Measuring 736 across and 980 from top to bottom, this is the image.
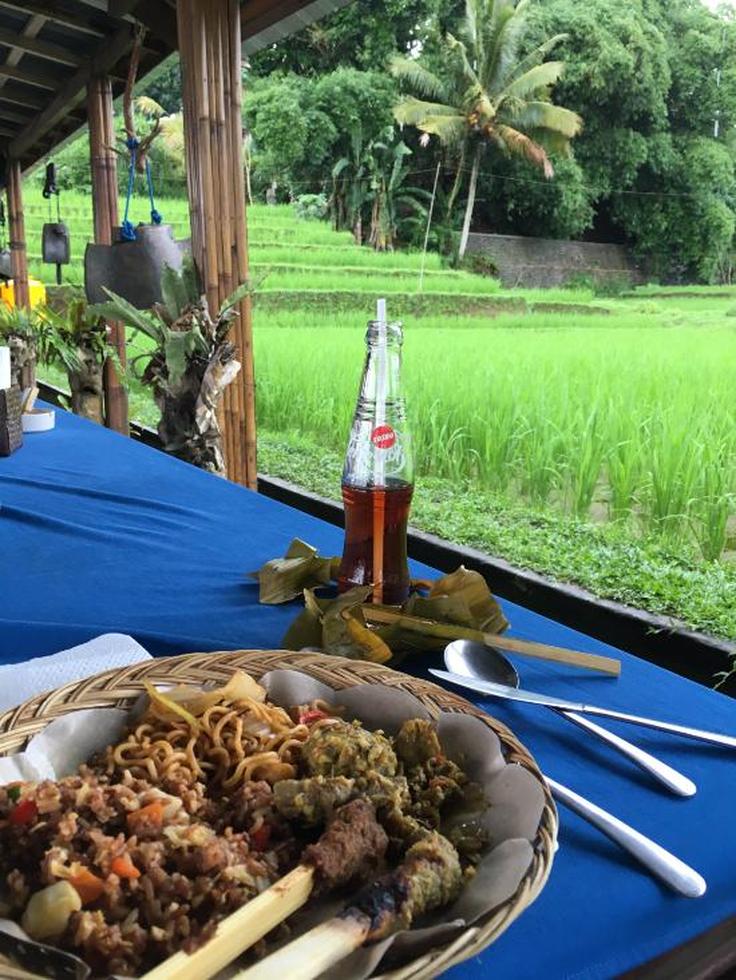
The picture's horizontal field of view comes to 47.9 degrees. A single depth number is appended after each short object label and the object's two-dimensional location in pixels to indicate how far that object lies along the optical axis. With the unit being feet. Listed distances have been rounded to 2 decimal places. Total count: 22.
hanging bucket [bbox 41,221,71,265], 22.74
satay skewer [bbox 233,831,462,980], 1.19
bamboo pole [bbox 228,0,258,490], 9.91
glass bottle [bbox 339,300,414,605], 2.98
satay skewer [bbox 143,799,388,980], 1.19
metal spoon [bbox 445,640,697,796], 2.62
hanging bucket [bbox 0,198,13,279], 25.16
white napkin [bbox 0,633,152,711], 2.49
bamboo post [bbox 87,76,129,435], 14.30
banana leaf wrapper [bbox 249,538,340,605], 3.43
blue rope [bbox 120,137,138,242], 10.54
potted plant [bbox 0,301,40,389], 9.02
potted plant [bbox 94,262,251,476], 8.04
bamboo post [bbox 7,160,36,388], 24.81
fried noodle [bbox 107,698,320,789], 1.77
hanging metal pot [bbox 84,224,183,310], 10.42
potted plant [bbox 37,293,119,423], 11.88
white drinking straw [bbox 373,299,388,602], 2.92
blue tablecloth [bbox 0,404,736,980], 1.64
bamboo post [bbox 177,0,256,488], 9.61
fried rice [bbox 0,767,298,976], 1.30
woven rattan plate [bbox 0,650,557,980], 1.54
